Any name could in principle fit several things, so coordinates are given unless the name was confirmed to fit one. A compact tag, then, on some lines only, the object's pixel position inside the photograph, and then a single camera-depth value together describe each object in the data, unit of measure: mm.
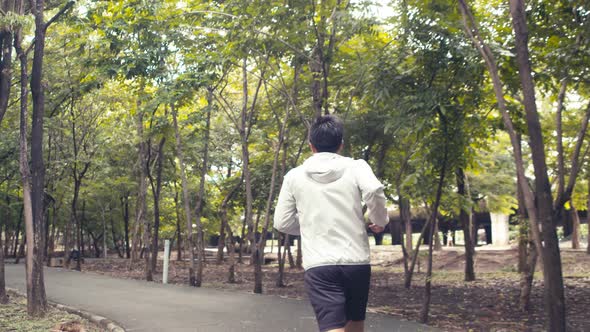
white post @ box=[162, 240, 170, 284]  16127
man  3184
